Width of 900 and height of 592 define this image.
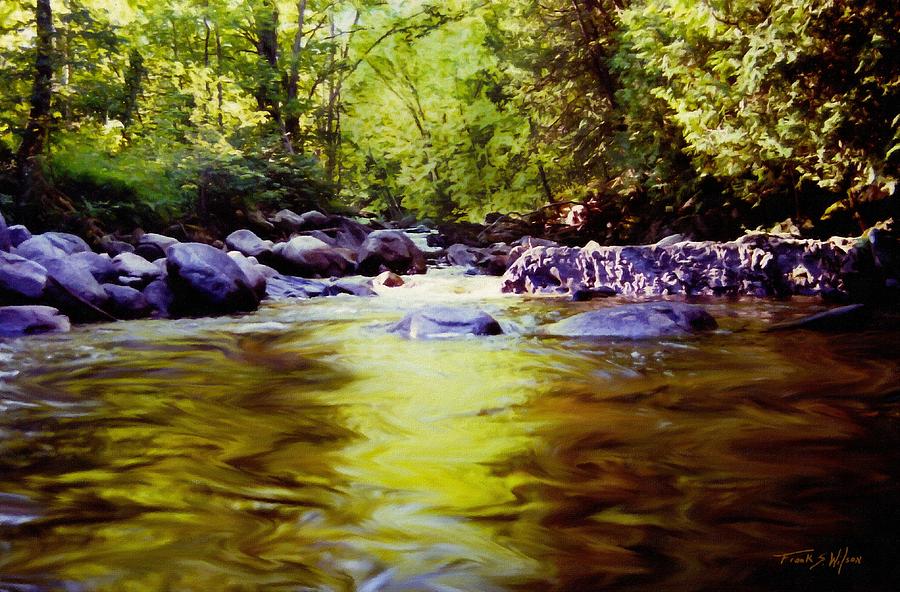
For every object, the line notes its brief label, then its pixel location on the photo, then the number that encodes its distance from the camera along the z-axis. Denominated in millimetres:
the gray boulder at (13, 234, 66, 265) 6534
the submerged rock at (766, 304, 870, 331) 4930
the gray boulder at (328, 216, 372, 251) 15302
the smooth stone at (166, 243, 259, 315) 6621
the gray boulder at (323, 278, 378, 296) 8977
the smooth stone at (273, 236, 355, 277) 11195
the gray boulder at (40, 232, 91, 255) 8660
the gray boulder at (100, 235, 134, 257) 10098
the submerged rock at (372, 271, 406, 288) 10016
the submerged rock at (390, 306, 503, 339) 4883
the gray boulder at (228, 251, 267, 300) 7770
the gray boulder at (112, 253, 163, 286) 7047
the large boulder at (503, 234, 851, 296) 7945
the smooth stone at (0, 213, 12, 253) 6941
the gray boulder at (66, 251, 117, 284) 6969
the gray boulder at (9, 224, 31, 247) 7711
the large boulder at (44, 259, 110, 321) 5934
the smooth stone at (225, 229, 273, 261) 11438
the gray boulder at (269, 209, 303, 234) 15391
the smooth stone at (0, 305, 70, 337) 4965
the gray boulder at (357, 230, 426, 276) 12492
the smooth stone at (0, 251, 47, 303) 5672
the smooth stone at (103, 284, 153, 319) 6312
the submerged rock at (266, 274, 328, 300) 8773
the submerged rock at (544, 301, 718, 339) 4715
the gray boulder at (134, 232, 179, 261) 9906
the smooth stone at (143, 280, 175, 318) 6578
